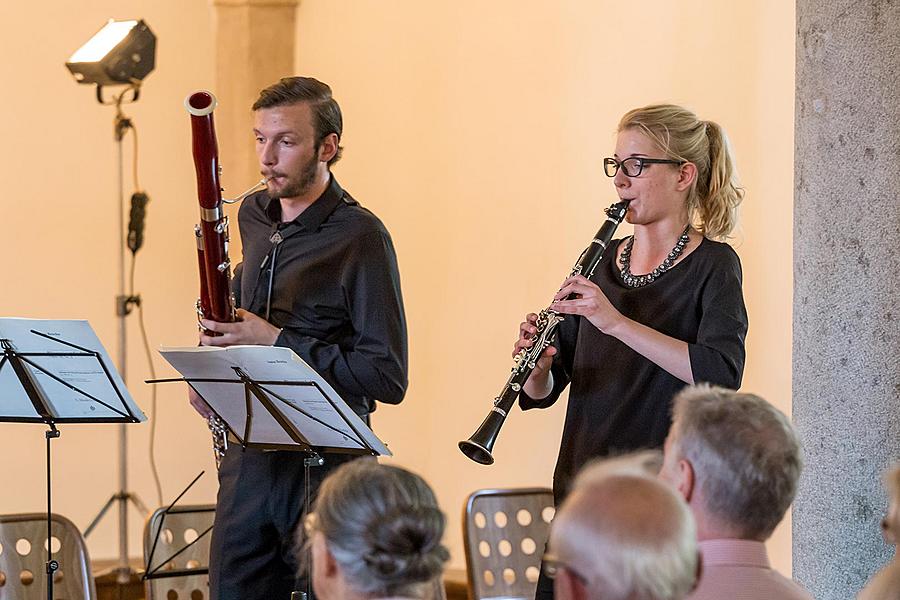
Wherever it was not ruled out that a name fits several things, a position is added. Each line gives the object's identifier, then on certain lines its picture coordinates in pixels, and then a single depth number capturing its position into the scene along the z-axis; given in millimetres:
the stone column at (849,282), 5781
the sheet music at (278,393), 5445
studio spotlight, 10797
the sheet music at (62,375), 5918
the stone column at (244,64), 11562
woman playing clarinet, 5598
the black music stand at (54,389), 5988
